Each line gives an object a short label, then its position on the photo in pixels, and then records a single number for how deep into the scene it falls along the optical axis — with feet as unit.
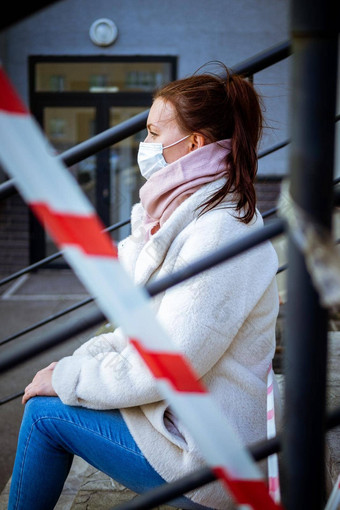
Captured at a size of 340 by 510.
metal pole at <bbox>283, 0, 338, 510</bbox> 2.16
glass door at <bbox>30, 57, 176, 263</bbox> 24.95
